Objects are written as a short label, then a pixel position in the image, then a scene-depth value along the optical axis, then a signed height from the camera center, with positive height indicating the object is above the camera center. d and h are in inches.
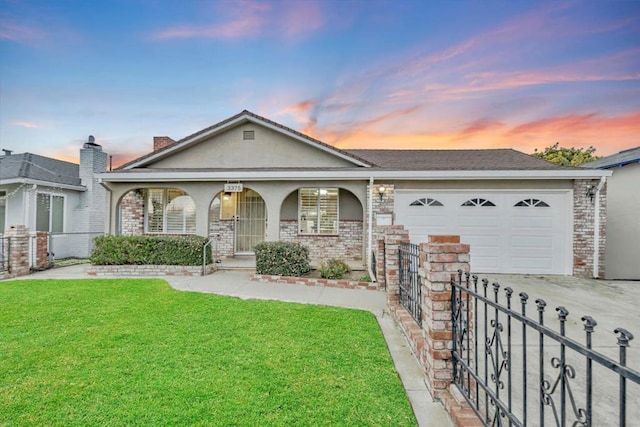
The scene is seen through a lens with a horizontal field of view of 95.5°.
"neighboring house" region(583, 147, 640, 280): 353.4 +1.0
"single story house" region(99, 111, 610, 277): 343.6 +23.8
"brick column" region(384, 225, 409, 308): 200.7 -29.4
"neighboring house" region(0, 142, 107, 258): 441.7 +25.7
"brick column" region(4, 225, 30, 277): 332.2 -43.1
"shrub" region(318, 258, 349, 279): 304.0 -56.3
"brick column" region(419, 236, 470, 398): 105.3 -31.0
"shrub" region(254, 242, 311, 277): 310.3 -47.4
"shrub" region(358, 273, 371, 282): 299.0 -64.6
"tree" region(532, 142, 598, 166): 938.7 +217.0
